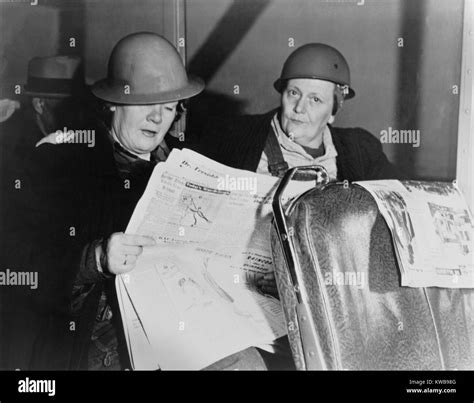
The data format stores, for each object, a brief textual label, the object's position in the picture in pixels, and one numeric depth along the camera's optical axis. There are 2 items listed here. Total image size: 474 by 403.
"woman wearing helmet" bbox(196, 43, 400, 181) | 1.32
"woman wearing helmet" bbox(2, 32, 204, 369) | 1.29
